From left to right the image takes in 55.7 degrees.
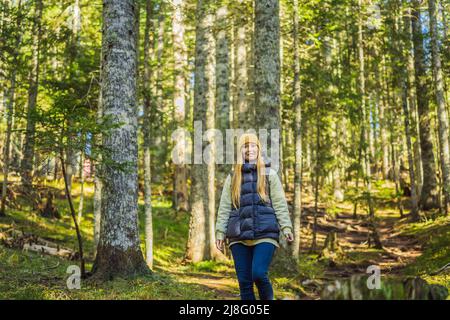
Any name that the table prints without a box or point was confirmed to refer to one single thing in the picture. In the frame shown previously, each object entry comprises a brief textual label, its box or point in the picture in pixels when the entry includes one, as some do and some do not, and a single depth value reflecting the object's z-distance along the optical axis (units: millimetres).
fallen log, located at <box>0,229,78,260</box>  11266
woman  4910
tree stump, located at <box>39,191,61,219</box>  16438
